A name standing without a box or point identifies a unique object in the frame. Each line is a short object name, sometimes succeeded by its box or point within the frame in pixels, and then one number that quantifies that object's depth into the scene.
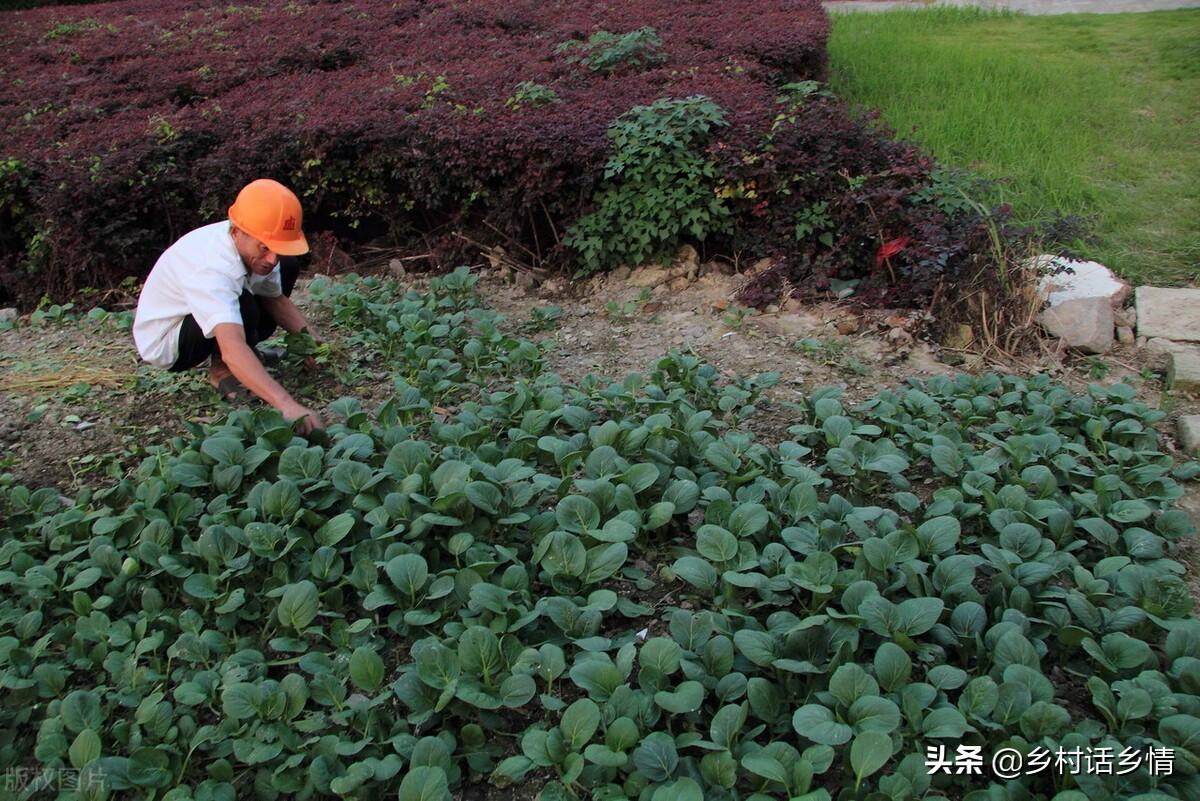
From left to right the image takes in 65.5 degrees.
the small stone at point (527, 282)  5.06
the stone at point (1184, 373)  3.96
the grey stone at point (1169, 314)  4.30
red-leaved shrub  4.59
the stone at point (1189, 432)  3.54
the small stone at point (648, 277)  4.84
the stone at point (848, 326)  4.32
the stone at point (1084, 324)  4.25
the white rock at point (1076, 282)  4.39
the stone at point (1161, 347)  4.21
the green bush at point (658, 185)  4.63
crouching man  3.21
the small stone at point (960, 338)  4.23
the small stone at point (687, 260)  4.85
